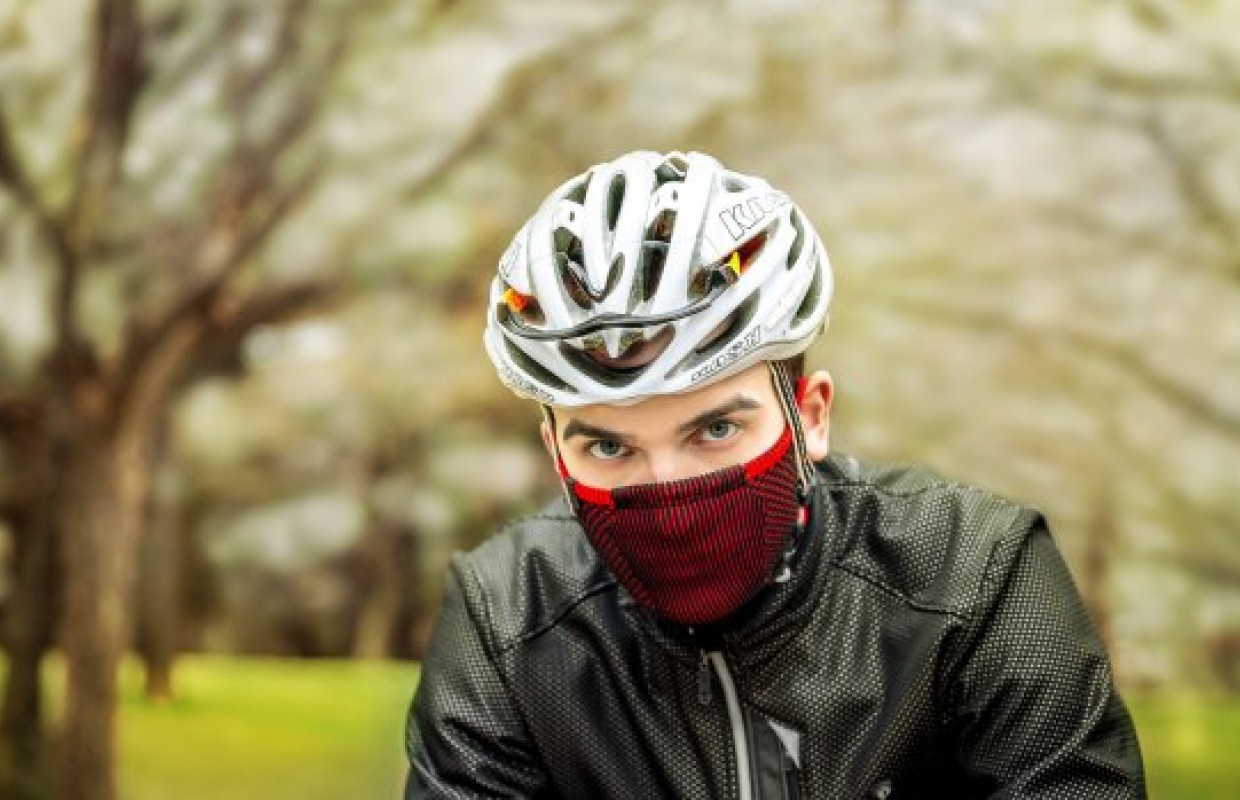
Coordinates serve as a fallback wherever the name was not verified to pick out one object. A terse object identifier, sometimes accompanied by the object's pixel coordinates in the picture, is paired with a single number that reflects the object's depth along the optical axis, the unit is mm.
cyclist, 1669
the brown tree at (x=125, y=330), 4258
